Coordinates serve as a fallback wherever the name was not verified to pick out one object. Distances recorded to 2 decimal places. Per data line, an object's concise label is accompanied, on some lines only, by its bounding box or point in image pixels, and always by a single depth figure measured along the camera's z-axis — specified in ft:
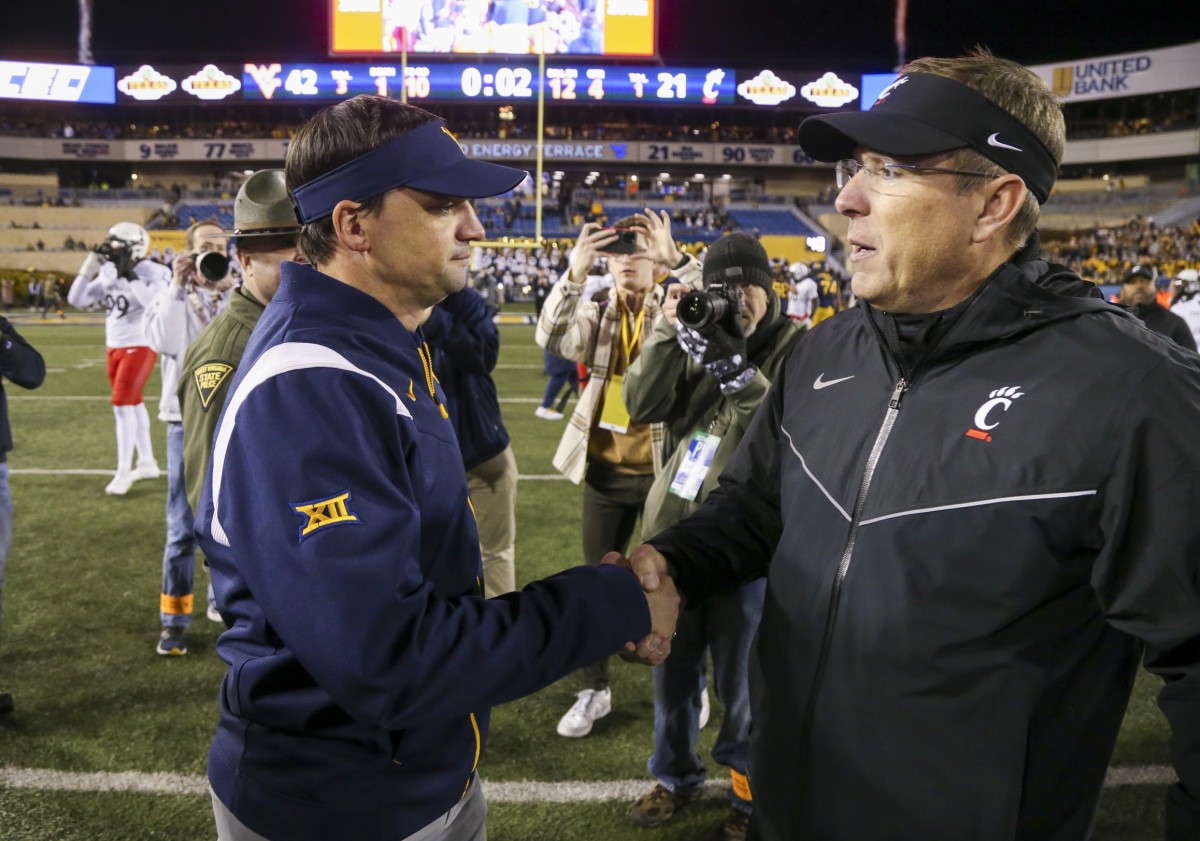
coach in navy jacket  4.35
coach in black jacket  4.35
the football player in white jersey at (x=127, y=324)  24.07
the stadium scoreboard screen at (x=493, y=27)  153.17
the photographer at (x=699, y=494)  10.32
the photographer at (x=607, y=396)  12.62
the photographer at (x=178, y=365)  14.73
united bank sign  144.56
